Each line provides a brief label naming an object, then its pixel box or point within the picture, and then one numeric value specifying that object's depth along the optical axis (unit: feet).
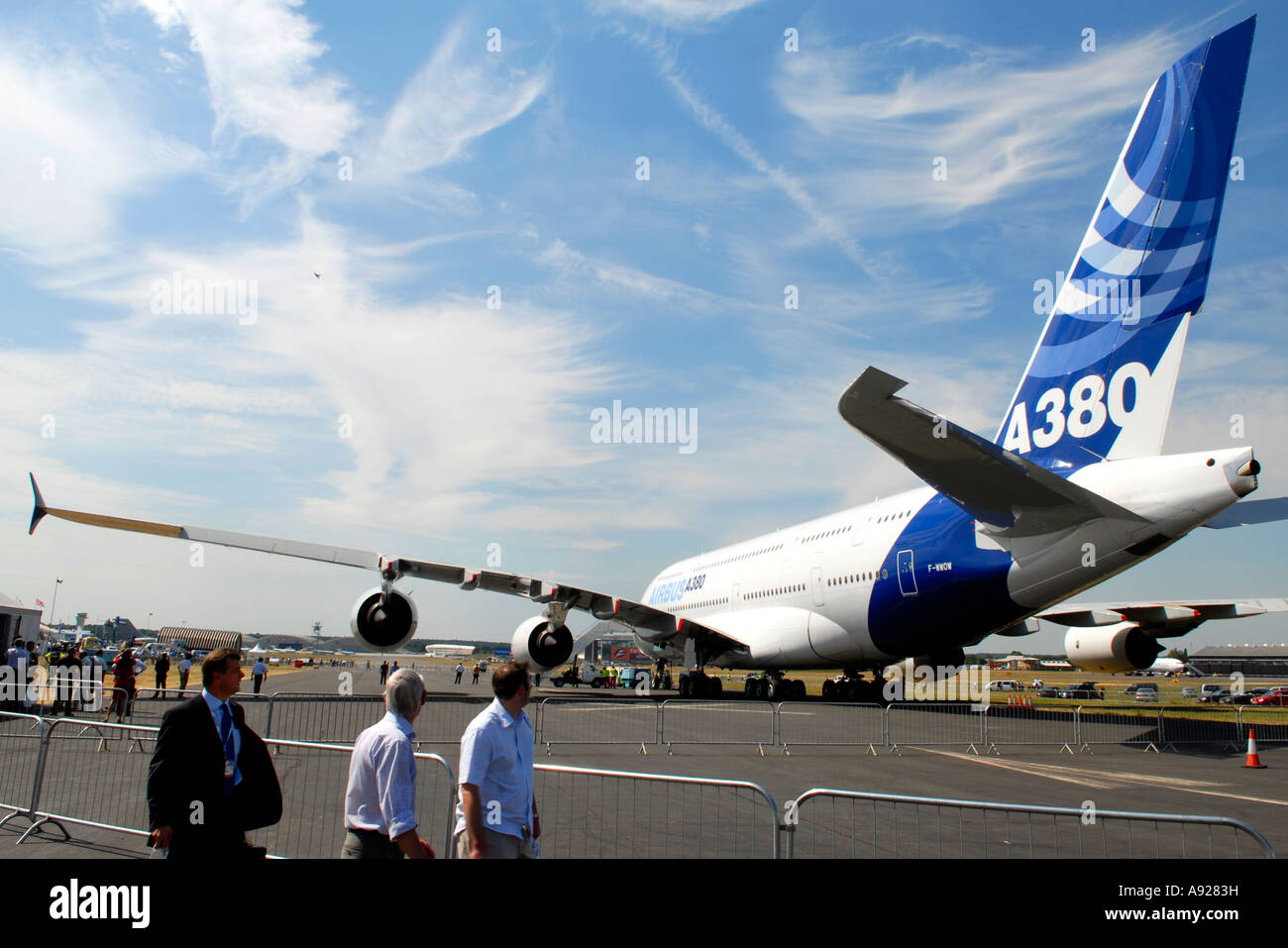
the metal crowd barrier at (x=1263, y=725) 60.75
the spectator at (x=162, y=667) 75.67
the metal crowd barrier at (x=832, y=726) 49.44
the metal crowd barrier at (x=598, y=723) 49.14
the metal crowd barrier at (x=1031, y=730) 52.90
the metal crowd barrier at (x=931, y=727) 52.47
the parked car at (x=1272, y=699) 114.21
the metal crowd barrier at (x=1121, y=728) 54.03
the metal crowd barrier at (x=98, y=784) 25.72
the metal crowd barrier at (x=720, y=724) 51.11
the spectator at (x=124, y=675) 57.52
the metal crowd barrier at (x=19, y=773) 26.13
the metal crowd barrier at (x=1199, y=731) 56.31
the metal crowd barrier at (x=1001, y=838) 21.76
